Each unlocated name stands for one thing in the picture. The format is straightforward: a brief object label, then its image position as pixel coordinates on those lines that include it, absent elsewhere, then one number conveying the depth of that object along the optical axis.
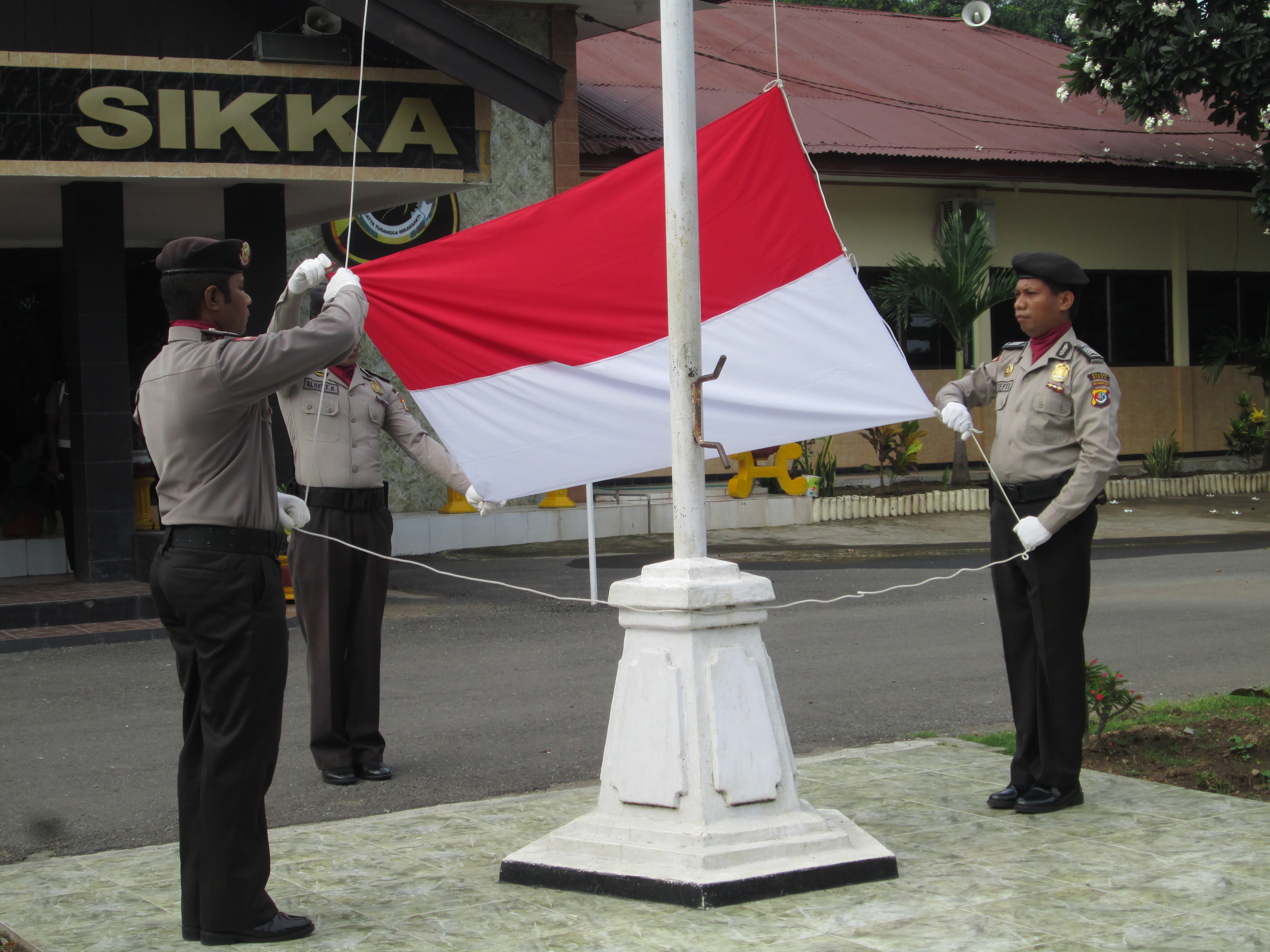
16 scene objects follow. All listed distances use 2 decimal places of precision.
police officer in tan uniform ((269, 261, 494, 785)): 6.41
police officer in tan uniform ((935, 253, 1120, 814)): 5.43
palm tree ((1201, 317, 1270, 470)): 21.41
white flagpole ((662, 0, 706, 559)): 4.76
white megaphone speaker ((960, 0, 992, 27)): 26.94
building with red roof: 19.89
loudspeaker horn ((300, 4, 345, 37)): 11.39
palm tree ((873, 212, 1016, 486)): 18.42
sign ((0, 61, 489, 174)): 10.59
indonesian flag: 5.63
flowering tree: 15.37
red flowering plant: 6.10
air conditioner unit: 21.09
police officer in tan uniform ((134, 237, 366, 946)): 4.22
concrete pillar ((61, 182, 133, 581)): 11.53
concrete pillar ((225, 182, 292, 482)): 12.10
